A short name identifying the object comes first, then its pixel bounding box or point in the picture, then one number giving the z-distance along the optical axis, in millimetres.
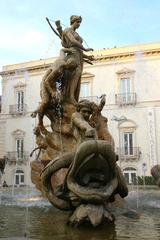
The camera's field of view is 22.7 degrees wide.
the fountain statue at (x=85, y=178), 4371
